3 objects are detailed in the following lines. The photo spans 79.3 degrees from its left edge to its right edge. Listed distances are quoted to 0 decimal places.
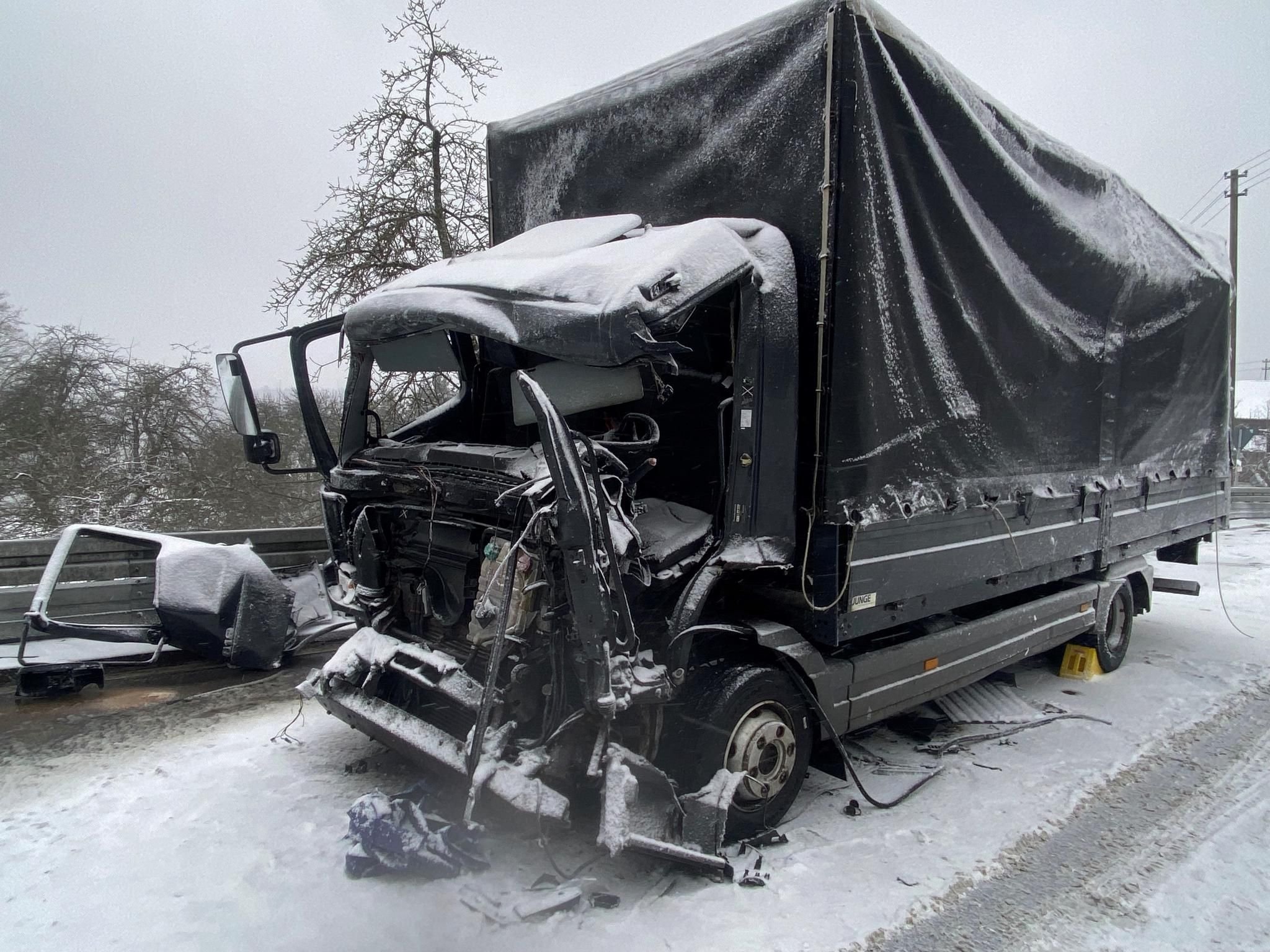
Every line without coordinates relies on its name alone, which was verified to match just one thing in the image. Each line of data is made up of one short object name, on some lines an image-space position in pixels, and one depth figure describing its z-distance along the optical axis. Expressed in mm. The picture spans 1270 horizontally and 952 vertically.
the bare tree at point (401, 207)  9453
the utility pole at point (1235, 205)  21947
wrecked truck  3246
